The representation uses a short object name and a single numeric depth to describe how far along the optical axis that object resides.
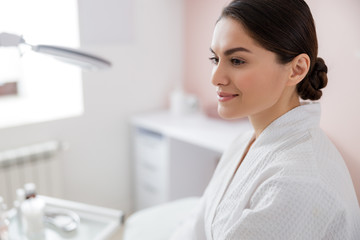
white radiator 1.66
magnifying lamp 0.80
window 1.72
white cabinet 1.85
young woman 0.66
